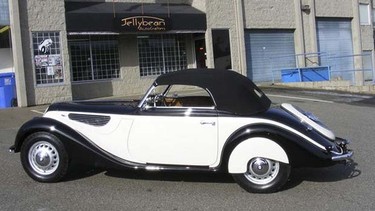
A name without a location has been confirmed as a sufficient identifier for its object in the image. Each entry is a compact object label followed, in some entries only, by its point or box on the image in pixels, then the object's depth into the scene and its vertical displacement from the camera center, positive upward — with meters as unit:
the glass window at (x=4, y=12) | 16.81 +2.70
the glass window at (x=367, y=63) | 29.92 +0.28
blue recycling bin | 17.14 +0.11
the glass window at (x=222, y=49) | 22.19 +1.28
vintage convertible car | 5.98 -0.66
